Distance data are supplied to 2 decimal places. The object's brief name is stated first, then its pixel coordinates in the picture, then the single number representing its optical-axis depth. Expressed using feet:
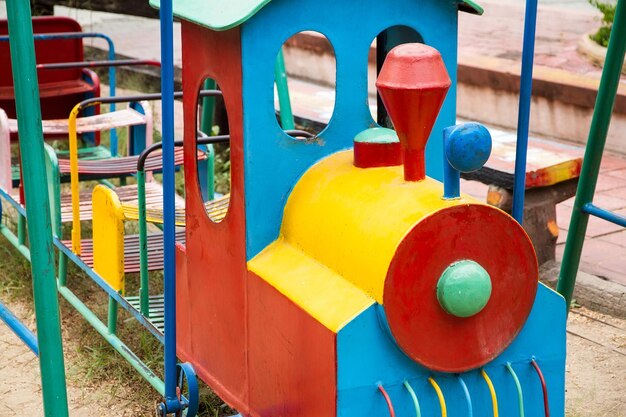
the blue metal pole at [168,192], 8.14
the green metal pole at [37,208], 7.08
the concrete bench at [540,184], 14.70
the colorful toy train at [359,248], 7.65
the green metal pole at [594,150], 11.40
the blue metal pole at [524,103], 8.63
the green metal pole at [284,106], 14.44
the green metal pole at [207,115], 15.64
